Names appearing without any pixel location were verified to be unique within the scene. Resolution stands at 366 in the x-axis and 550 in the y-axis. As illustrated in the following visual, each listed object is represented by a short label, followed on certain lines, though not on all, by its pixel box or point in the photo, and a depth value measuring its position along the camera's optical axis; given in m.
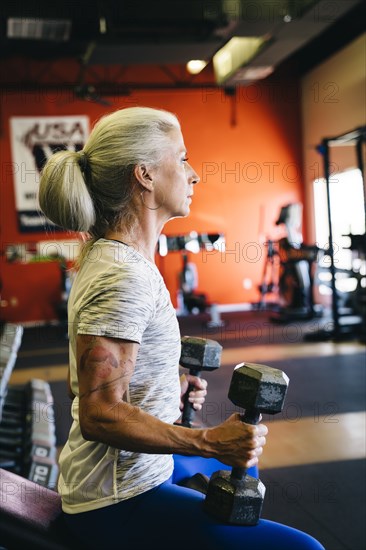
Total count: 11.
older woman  1.00
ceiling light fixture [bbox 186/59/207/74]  8.34
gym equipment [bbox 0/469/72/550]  1.04
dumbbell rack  2.53
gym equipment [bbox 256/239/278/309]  8.54
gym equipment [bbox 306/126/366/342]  5.95
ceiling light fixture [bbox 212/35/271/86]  6.83
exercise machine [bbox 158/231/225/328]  7.38
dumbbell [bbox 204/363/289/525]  1.03
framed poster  8.72
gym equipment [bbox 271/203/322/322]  7.64
